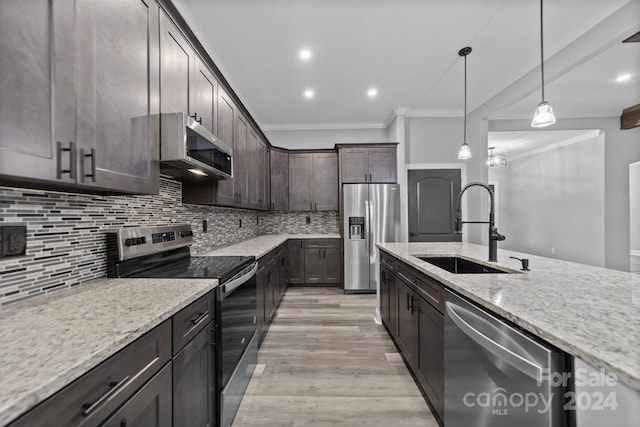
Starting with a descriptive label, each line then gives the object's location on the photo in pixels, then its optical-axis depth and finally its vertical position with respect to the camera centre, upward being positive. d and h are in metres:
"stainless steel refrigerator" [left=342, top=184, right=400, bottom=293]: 4.01 -0.17
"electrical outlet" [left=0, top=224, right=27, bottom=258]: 0.95 -0.09
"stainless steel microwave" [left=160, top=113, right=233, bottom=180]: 1.43 +0.41
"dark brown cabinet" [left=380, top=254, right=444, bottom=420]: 1.42 -0.77
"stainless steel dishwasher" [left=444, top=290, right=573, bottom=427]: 0.70 -0.56
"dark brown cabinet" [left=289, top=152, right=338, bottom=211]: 4.57 +0.60
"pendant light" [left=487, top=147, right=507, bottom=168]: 5.40 +1.14
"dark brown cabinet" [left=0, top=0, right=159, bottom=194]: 0.75 +0.45
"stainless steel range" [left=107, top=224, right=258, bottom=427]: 1.39 -0.39
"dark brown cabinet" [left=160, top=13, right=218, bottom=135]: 1.50 +0.94
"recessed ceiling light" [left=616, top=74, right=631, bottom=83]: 3.15 +1.73
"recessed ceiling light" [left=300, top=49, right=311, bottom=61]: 2.62 +1.70
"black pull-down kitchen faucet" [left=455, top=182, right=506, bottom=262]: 1.66 -0.14
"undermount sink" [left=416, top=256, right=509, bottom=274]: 1.90 -0.40
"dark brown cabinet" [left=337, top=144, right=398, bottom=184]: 4.29 +0.88
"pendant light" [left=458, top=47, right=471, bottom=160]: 2.63 +0.70
